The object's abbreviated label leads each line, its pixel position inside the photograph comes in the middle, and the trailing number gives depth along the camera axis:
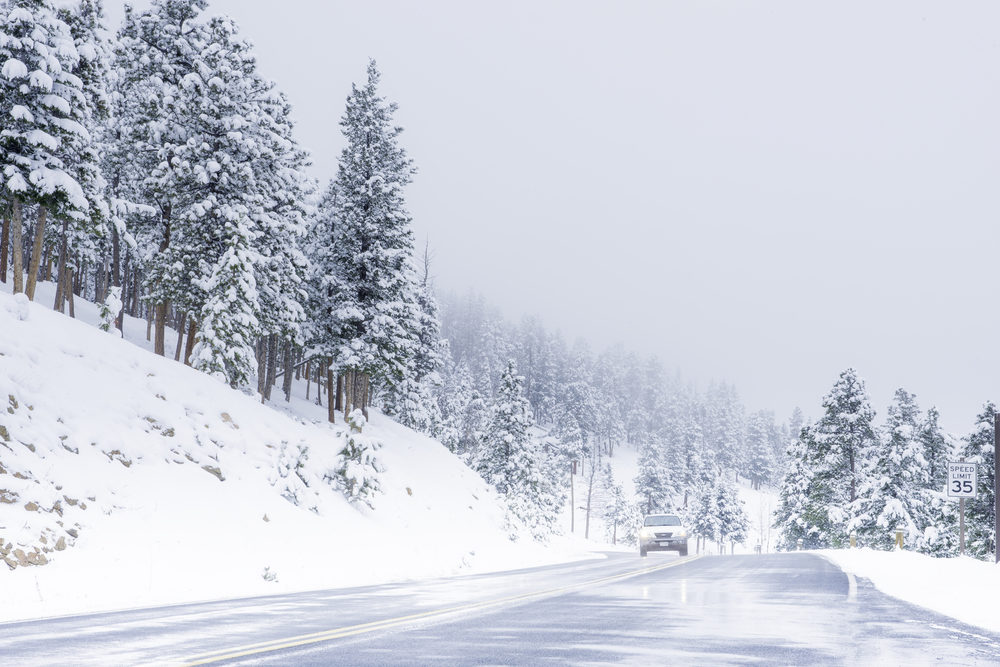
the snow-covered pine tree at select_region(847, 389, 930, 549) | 48.84
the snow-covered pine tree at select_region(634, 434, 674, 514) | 113.94
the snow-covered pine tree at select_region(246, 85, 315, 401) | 37.28
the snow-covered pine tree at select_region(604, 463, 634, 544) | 113.56
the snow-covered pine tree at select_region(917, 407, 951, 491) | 56.25
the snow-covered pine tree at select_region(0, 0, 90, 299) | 29.75
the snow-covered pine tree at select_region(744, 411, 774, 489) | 176.75
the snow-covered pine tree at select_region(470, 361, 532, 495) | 56.62
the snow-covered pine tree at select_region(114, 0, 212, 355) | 35.91
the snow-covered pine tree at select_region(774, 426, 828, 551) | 59.28
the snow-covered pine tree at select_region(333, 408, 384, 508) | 28.16
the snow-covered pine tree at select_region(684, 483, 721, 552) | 108.12
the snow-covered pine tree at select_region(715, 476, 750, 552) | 109.19
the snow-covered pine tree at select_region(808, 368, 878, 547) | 55.44
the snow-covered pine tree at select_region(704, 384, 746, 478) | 177.62
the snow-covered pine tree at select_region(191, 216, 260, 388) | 34.19
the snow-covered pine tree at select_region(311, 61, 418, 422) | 38.62
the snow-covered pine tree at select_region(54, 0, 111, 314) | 32.09
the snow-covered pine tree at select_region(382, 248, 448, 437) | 52.44
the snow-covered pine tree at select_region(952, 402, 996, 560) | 43.38
